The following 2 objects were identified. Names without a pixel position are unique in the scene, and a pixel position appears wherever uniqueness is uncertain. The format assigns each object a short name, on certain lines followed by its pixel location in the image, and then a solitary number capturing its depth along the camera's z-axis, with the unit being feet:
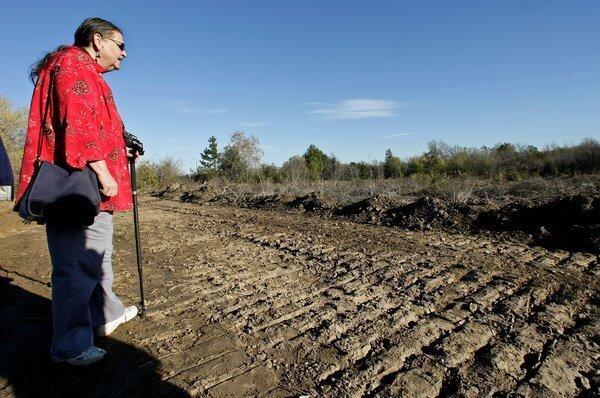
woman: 7.49
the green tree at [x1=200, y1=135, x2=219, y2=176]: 140.71
